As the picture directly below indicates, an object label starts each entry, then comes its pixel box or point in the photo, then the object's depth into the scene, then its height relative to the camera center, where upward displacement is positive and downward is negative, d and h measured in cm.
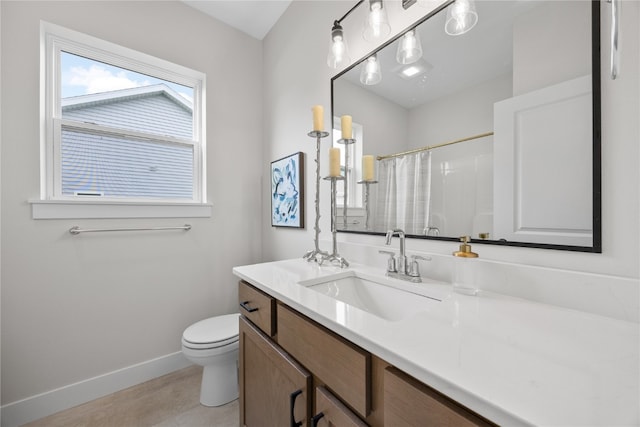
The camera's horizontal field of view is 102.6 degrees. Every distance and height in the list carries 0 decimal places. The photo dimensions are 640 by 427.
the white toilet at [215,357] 144 -83
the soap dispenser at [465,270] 80 -18
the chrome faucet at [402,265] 95 -21
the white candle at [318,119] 132 +48
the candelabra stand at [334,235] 123 -12
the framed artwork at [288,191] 178 +16
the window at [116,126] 153 +60
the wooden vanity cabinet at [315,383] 45 -42
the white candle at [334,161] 129 +26
